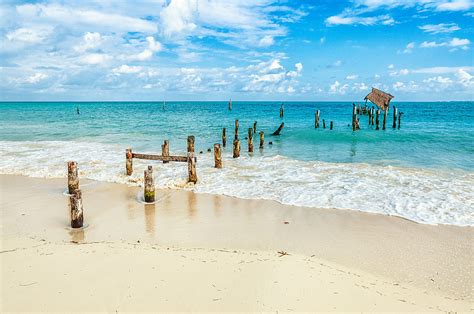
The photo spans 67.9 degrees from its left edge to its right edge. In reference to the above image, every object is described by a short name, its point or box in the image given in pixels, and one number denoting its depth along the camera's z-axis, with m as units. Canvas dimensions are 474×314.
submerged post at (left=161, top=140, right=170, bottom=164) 17.25
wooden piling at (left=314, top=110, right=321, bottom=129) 40.32
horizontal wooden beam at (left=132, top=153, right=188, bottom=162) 13.28
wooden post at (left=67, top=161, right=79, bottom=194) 11.11
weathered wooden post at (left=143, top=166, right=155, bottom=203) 11.06
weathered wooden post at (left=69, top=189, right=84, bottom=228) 8.77
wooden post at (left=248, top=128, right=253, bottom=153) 22.11
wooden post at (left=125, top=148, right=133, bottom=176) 14.65
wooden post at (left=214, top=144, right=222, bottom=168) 16.16
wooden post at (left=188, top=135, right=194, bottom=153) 17.45
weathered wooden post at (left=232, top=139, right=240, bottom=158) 19.48
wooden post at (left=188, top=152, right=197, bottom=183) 13.46
